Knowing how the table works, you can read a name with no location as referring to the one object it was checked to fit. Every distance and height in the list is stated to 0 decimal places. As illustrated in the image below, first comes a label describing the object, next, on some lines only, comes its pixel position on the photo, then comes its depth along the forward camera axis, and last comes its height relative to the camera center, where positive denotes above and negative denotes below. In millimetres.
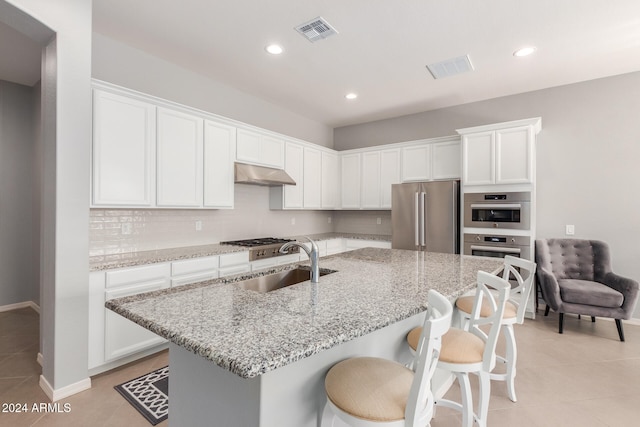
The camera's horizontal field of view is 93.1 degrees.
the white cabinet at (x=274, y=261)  3568 -604
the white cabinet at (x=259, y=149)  3796 +854
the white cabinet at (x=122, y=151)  2535 +550
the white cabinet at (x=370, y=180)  5141 +572
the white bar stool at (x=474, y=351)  1519 -711
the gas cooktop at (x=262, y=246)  3553 -403
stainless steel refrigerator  4168 -36
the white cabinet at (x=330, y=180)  5254 +591
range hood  3682 +489
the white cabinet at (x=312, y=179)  4852 +565
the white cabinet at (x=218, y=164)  3416 +566
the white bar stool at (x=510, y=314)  2033 -695
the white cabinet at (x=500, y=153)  3680 +775
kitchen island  949 -405
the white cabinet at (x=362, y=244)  4895 -497
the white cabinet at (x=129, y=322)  2408 -864
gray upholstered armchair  3148 -777
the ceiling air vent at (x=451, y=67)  3289 +1668
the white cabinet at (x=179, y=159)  3004 +559
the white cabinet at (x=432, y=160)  4395 +813
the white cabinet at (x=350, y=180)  5383 +597
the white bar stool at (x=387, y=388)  1017 -665
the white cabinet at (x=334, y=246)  4859 -541
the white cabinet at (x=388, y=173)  4926 +672
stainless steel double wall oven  3713 -103
